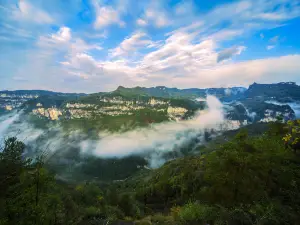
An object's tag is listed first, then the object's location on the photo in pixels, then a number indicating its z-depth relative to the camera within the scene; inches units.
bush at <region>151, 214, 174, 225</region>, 598.5
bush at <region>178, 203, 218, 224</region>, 538.3
